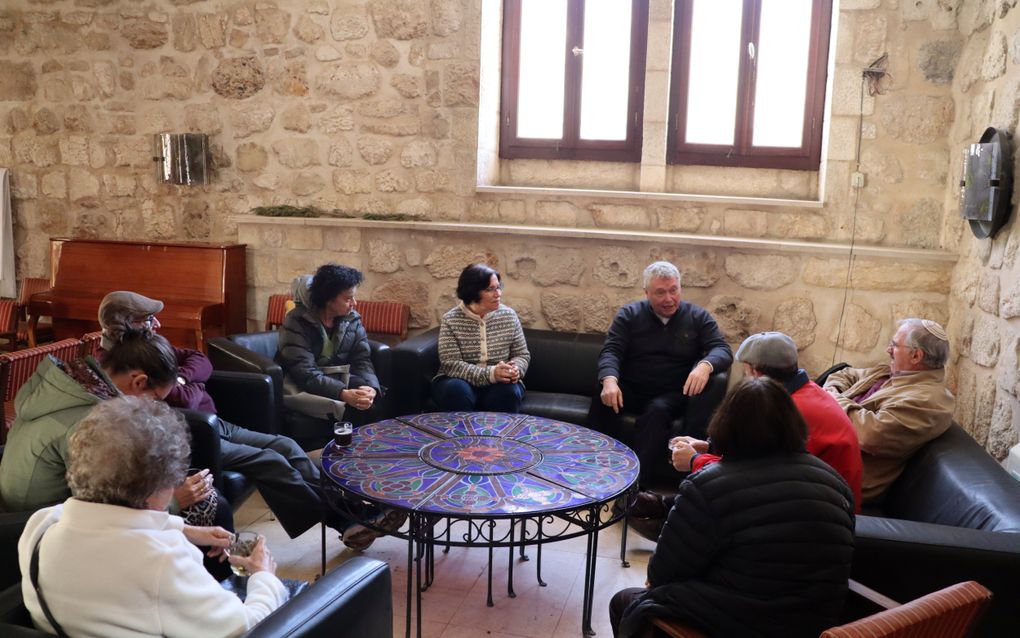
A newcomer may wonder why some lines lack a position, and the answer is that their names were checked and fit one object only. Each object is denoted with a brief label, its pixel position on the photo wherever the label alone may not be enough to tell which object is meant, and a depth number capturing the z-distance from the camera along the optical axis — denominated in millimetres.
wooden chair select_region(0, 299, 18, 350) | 5098
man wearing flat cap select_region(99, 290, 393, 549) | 2773
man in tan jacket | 2750
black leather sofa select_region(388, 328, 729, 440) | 3883
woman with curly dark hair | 3623
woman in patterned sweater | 3822
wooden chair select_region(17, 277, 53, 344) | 5203
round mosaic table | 2340
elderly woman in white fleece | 1386
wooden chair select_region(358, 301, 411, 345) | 4840
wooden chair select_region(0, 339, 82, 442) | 3043
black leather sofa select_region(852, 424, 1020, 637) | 1911
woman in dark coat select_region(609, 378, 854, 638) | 1762
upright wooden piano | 4797
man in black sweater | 3779
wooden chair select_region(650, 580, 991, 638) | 1346
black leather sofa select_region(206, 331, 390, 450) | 3312
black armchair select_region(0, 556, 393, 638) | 1456
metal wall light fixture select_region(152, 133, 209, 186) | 5070
